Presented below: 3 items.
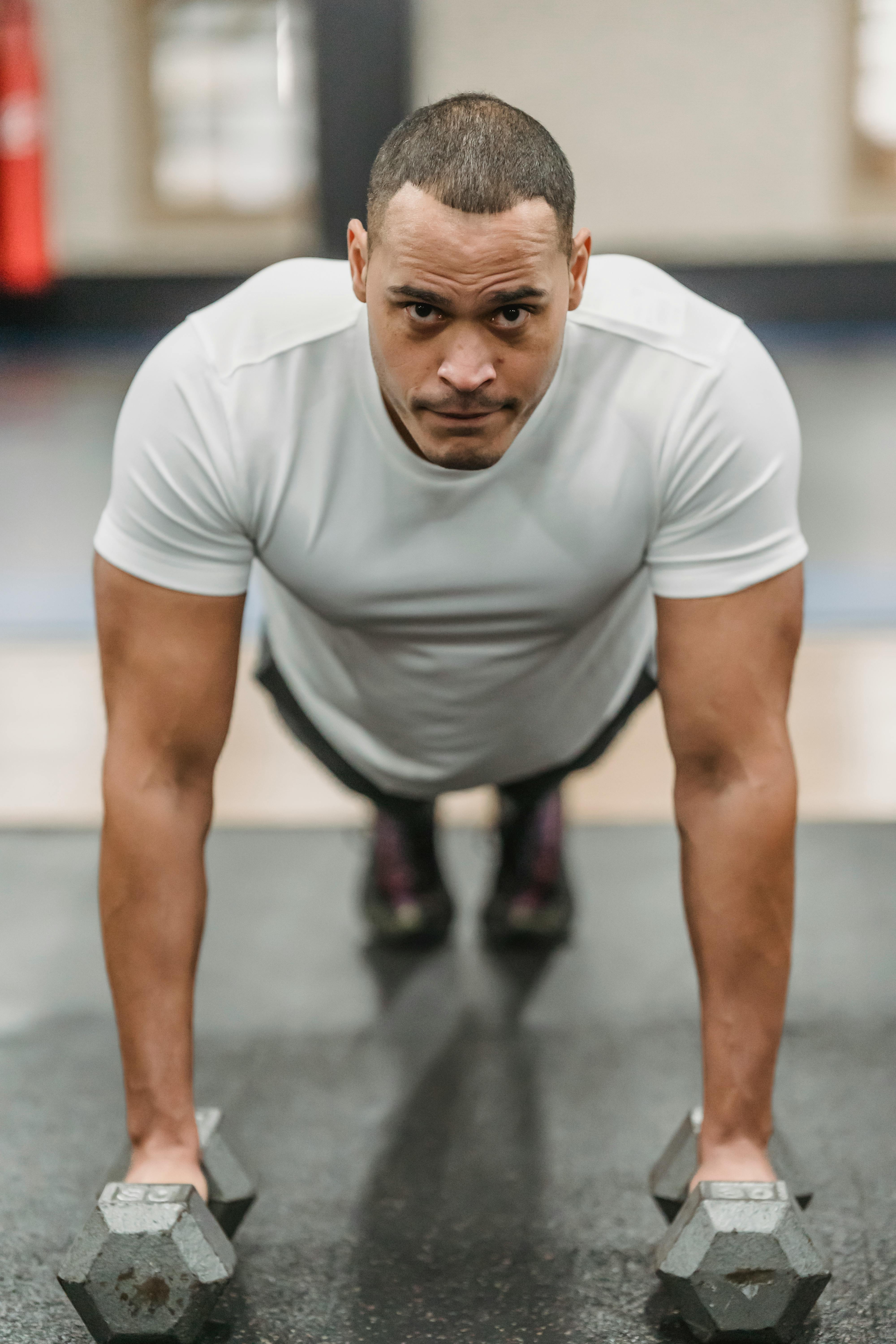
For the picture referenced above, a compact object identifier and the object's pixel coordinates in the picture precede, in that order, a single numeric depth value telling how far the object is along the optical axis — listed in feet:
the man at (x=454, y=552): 7.48
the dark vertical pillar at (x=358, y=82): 41.24
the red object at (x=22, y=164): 45.27
